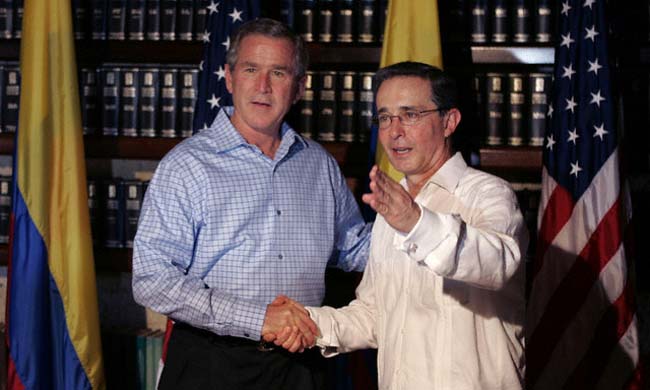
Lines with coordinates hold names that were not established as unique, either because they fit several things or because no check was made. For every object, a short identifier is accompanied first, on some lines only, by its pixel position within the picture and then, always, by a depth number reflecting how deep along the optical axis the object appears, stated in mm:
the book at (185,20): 3674
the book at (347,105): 3557
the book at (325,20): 3545
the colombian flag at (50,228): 3445
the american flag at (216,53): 3389
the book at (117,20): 3707
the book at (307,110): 3562
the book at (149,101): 3697
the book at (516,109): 3488
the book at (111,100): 3727
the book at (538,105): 3486
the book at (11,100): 3773
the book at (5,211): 3838
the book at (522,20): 3461
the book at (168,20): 3680
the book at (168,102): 3689
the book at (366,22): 3533
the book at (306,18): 3549
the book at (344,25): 3545
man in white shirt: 1851
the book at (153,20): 3684
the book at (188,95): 3676
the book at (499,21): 3479
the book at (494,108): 3492
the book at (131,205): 3730
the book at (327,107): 3559
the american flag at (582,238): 3176
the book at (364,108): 3551
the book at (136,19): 3697
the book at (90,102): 3752
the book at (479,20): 3488
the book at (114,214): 3752
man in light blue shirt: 2324
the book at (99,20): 3719
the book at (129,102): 3715
